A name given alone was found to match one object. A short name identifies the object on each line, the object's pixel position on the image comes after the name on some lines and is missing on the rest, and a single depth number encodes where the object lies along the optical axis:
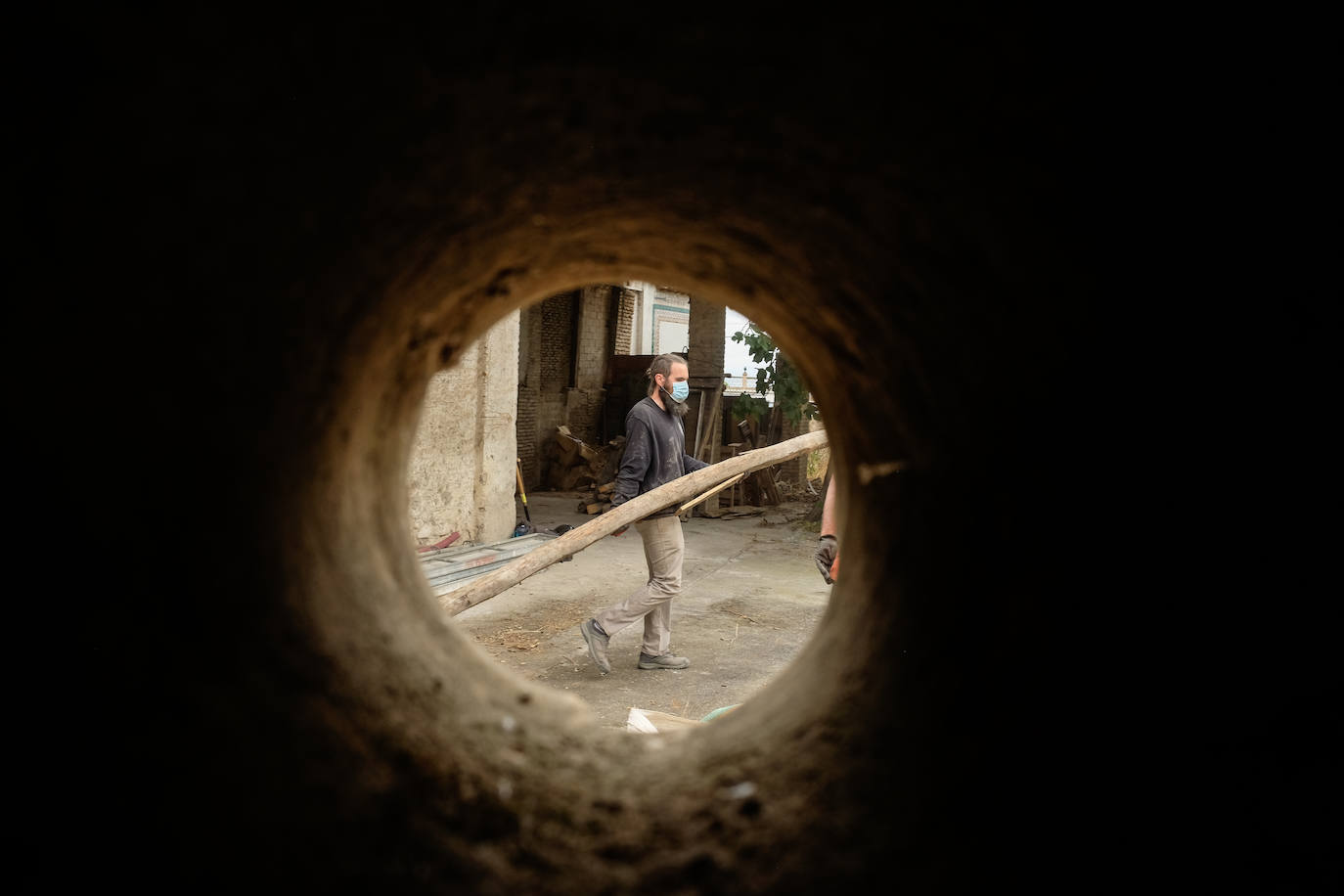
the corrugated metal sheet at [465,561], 6.75
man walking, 5.43
